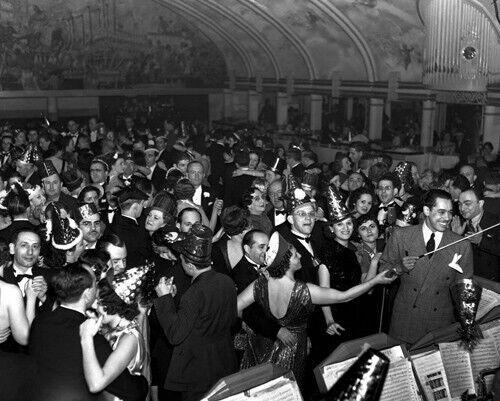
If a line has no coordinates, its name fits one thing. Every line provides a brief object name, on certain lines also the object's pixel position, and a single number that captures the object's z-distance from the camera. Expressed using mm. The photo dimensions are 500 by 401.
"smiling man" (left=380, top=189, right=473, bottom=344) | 5312
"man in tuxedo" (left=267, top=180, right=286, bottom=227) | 7695
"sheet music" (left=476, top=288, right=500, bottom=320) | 4523
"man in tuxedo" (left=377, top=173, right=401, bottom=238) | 7574
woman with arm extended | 4570
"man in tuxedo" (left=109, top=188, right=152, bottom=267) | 6539
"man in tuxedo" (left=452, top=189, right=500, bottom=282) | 6516
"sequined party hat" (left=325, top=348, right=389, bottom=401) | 2982
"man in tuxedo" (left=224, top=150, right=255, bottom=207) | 9406
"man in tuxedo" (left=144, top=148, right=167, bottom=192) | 10594
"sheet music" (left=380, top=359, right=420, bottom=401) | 3791
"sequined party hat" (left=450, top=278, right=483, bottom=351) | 4262
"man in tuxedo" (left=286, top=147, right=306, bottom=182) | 10570
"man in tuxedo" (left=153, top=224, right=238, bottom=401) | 4387
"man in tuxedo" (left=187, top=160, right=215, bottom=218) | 8352
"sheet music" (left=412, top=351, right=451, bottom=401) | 4023
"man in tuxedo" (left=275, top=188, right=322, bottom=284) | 5633
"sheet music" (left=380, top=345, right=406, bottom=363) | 3926
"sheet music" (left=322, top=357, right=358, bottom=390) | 3738
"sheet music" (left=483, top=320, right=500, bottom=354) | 4374
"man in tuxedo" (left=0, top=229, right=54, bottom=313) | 5133
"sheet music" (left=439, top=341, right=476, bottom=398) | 4188
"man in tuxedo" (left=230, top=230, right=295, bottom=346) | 4884
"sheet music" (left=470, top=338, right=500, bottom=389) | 4289
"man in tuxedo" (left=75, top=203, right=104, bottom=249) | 6215
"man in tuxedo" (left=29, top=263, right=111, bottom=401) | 3652
